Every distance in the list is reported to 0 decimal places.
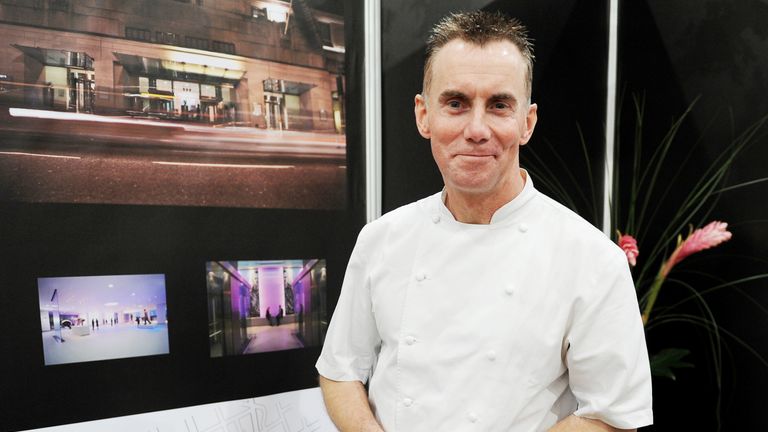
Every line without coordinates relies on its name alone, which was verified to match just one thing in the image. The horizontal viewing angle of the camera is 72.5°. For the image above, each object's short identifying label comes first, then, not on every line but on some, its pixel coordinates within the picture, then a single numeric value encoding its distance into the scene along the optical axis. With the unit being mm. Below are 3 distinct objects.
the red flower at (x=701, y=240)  1720
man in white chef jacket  1021
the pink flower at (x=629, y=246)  1819
